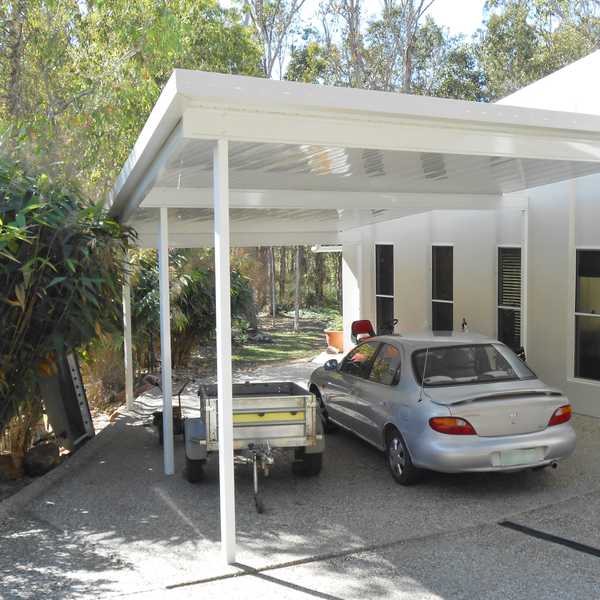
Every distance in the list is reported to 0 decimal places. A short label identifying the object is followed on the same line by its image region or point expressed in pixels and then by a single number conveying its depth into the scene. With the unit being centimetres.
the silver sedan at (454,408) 613
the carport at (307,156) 482
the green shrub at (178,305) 1455
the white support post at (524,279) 1030
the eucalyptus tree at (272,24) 2712
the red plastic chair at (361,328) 1385
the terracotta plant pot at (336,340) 1856
